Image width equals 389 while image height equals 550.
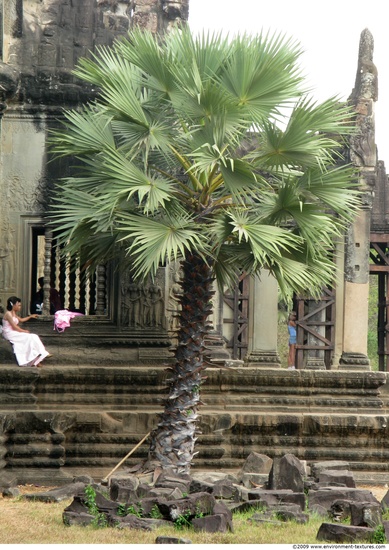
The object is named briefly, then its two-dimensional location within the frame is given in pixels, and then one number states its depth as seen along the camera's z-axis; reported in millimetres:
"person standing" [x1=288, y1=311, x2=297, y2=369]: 25619
